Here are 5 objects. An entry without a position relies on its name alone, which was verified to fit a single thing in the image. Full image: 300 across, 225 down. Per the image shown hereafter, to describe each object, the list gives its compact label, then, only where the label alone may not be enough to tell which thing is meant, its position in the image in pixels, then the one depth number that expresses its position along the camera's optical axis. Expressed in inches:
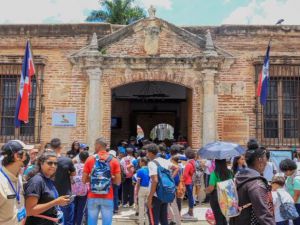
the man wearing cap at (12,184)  132.3
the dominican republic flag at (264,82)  460.4
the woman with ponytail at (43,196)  154.6
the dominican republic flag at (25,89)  448.8
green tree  1063.6
